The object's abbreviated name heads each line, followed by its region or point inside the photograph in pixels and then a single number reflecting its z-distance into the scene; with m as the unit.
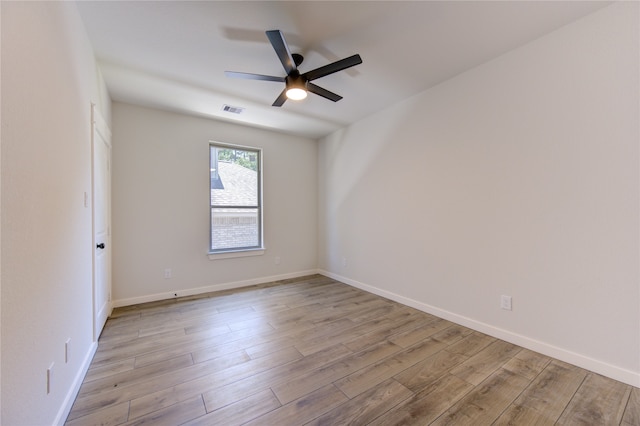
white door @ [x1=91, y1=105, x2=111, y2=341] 2.24
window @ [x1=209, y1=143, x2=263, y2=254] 4.00
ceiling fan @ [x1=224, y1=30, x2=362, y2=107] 1.87
